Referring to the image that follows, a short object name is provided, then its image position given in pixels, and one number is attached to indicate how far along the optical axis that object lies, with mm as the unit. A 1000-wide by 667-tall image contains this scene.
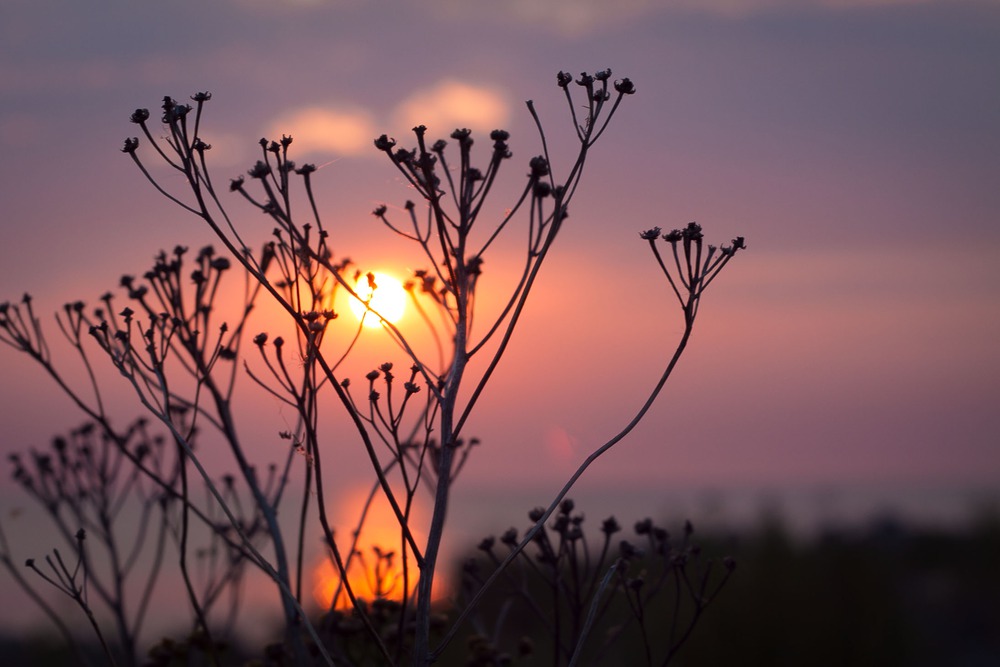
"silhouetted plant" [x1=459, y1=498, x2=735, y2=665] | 2863
